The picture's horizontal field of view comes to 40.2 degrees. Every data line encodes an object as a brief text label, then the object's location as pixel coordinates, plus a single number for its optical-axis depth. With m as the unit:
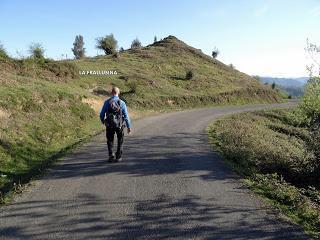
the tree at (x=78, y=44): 115.91
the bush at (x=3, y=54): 28.86
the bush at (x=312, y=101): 21.86
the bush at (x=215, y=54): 72.82
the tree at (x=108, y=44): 65.62
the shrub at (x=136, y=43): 81.95
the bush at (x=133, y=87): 36.35
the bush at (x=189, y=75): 48.53
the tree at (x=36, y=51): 36.87
